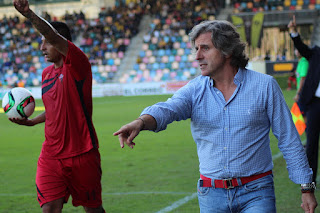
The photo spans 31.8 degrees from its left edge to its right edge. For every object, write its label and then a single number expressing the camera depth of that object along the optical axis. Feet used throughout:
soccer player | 15.84
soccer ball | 18.34
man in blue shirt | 11.35
